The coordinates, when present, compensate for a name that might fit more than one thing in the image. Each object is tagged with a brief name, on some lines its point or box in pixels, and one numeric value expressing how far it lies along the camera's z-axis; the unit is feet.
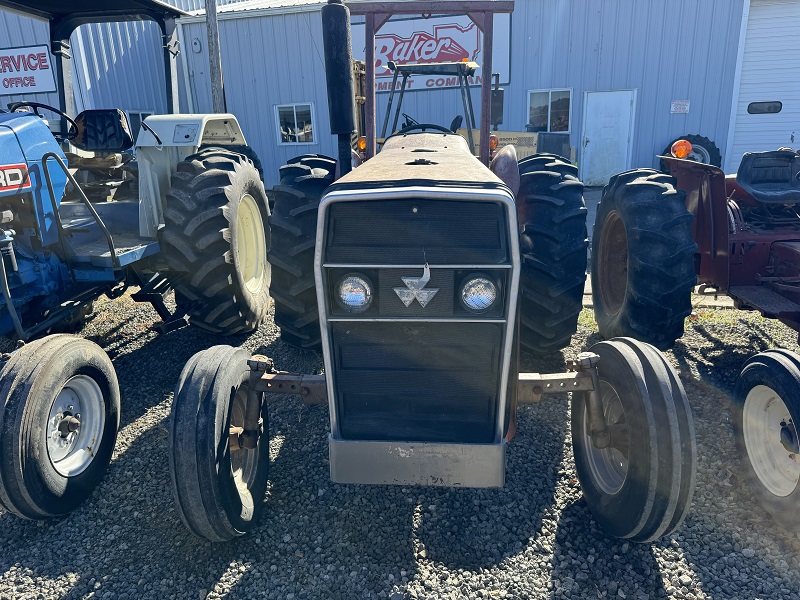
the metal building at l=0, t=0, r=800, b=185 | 38.09
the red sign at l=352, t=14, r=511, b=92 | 39.73
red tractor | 9.01
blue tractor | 8.38
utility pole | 35.81
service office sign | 41.06
